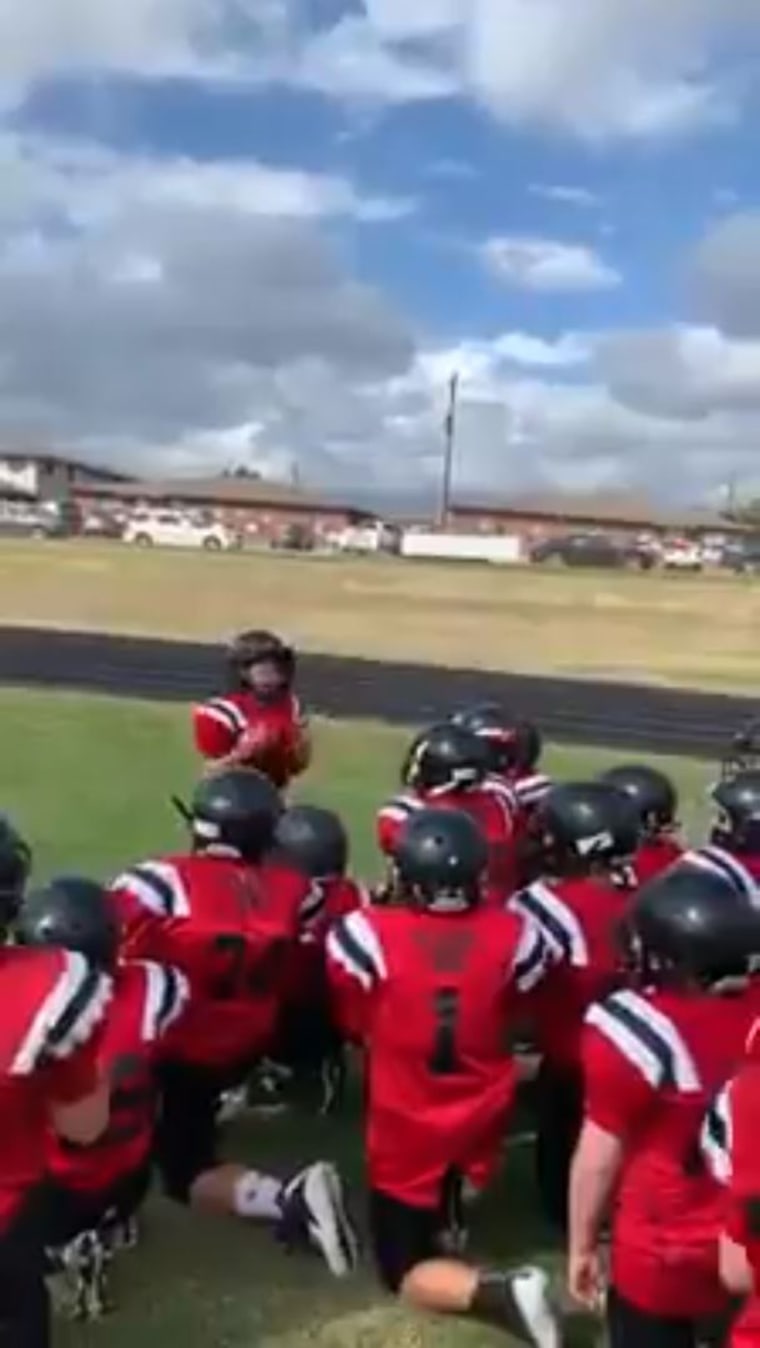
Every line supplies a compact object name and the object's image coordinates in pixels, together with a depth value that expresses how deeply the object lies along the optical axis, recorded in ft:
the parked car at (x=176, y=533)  208.54
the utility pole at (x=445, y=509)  288.71
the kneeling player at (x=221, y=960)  17.57
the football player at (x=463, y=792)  22.11
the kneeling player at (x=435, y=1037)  16.11
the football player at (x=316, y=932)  19.83
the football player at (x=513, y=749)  24.29
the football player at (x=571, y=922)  17.54
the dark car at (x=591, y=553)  201.46
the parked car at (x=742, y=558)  201.37
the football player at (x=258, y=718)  30.68
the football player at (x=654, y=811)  20.99
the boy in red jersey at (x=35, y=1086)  12.26
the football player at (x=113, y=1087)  15.46
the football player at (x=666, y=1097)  13.37
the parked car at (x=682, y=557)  200.03
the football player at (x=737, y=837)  19.38
